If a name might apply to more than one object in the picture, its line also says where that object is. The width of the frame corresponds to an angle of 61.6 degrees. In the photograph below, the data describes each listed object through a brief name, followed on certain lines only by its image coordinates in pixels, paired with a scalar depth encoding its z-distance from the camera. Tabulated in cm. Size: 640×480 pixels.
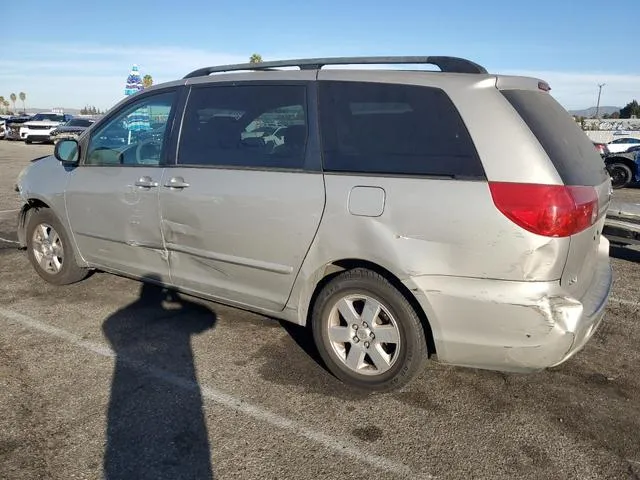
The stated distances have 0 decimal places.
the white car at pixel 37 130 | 2700
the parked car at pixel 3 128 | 3120
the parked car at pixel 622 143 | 2299
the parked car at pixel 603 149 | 1526
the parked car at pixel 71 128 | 2448
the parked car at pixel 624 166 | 1397
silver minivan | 266
